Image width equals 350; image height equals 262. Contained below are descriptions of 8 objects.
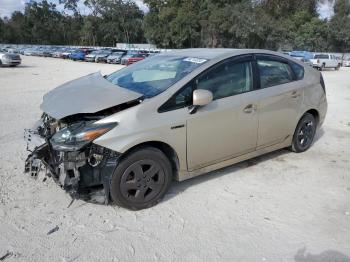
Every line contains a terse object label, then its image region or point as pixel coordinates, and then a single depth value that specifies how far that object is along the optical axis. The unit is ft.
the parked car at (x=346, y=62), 139.19
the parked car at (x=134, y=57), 115.08
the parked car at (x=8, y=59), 86.22
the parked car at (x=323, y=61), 105.70
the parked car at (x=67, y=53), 161.19
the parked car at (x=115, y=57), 125.26
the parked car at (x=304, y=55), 108.27
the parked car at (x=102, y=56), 133.39
